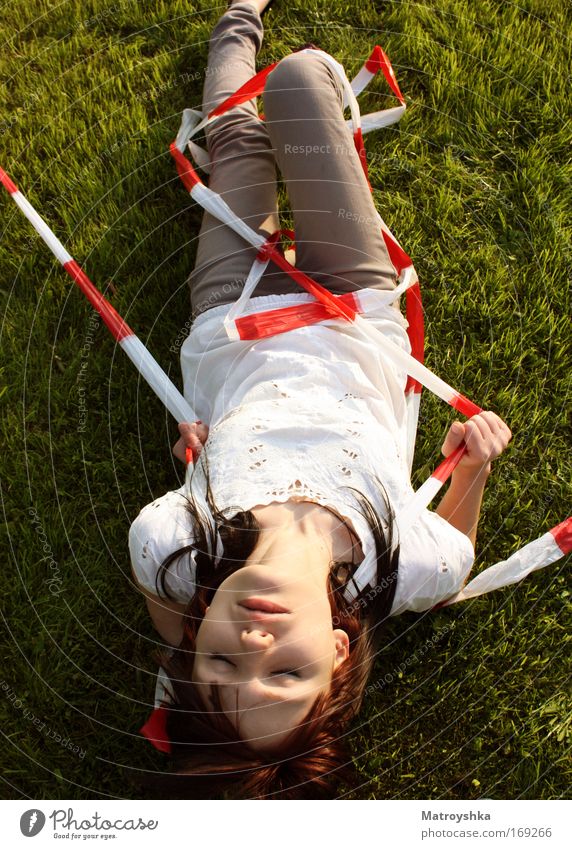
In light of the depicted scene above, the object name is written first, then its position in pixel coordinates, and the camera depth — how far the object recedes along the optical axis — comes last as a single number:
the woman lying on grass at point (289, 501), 1.16
